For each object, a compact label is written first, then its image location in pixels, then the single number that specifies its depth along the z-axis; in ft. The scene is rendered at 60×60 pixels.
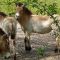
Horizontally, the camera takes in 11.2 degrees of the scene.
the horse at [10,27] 25.18
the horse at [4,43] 20.01
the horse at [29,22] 28.68
